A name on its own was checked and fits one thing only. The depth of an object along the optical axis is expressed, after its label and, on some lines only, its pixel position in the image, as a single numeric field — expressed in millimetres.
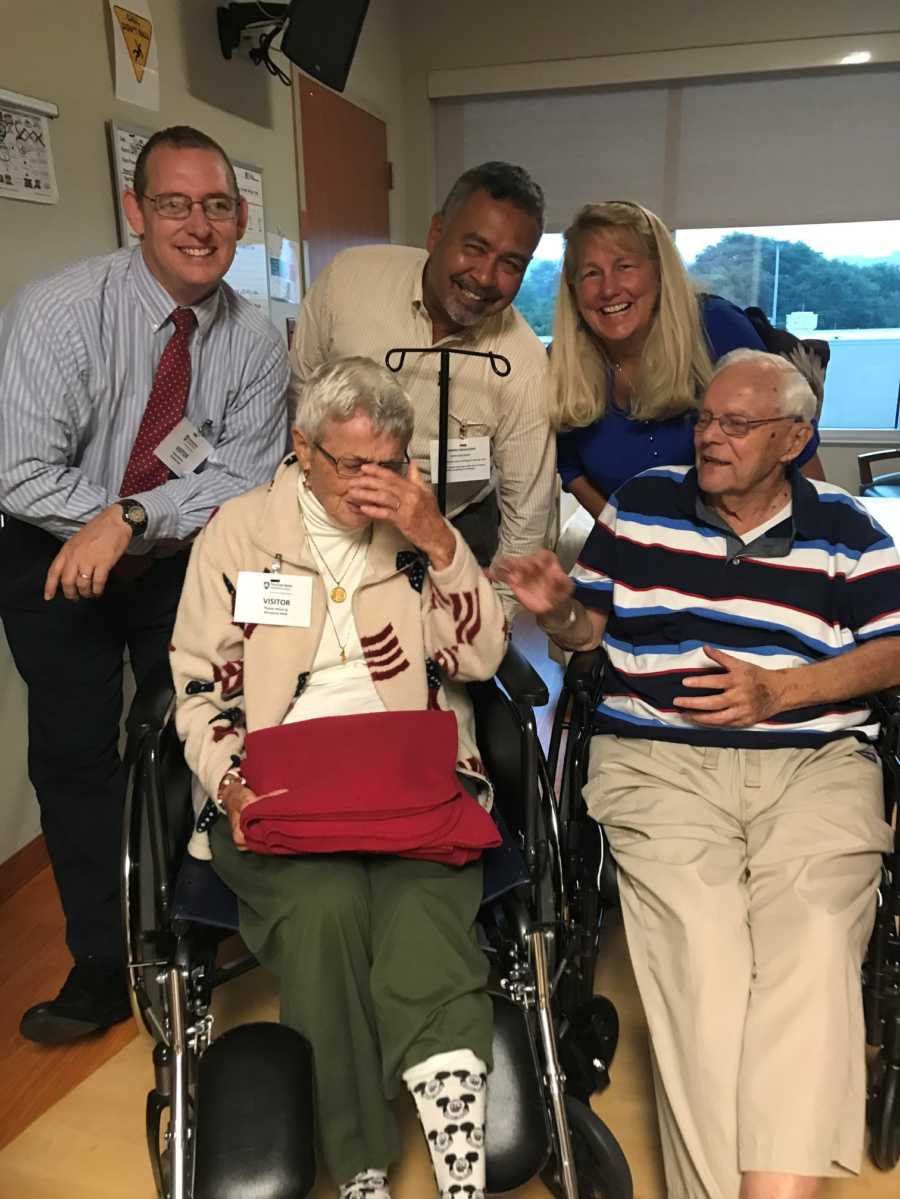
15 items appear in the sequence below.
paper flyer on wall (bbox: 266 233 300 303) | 3502
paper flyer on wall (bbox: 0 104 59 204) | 2127
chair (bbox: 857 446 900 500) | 4012
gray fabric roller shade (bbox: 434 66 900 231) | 4484
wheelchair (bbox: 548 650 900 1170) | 1521
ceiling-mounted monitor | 2967
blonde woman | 1842
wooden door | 3758
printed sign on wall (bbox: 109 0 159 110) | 2490
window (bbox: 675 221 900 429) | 4770
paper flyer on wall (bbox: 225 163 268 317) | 3236
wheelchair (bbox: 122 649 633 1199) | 1210
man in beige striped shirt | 1788
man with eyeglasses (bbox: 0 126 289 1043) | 1594
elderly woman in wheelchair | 1282
